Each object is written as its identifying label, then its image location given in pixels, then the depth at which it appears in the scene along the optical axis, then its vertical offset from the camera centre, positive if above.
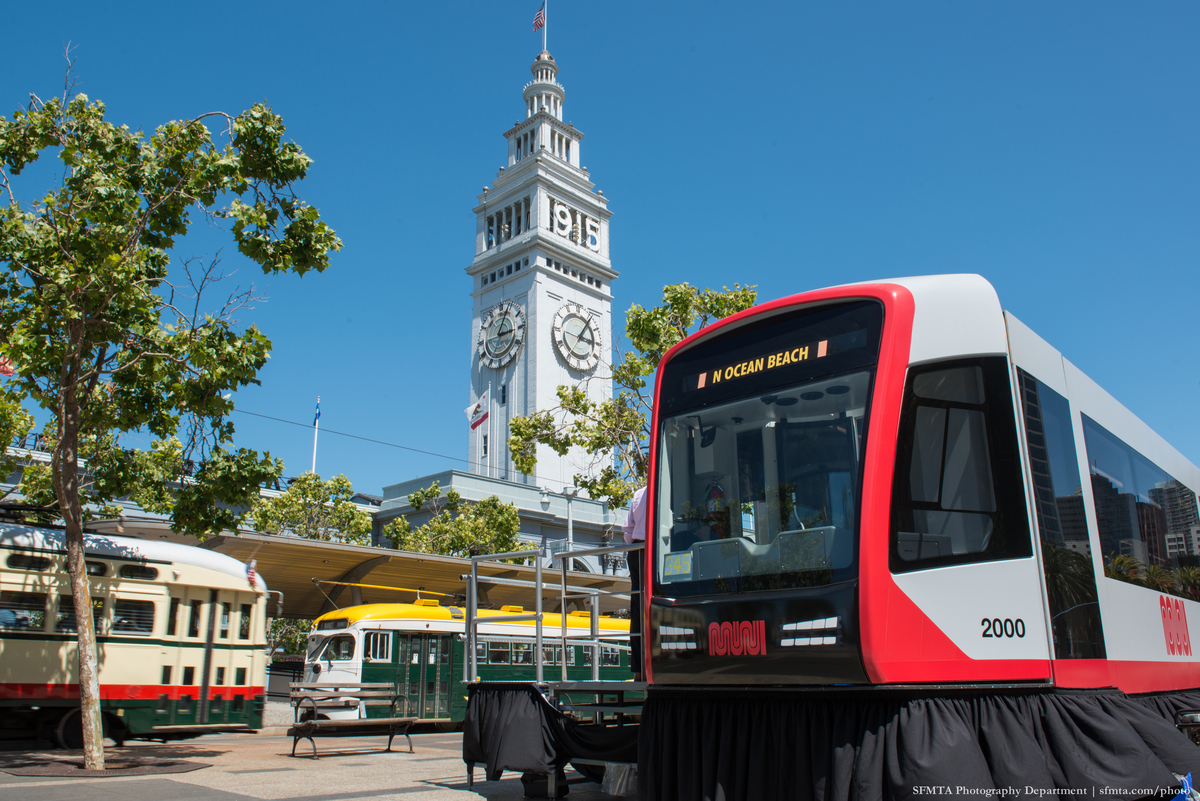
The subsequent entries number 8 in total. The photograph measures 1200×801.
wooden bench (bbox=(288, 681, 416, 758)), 12.82 -1.08
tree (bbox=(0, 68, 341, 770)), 10.71 +4.23
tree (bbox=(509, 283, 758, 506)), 20.70 +5.97
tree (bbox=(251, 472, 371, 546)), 39.78 +5.71
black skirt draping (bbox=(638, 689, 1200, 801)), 4.71 -0.60
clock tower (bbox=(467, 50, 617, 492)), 75.00 +31.25
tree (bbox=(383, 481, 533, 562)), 39.34 +4.83
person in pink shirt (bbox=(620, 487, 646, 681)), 8.11 +0.64
